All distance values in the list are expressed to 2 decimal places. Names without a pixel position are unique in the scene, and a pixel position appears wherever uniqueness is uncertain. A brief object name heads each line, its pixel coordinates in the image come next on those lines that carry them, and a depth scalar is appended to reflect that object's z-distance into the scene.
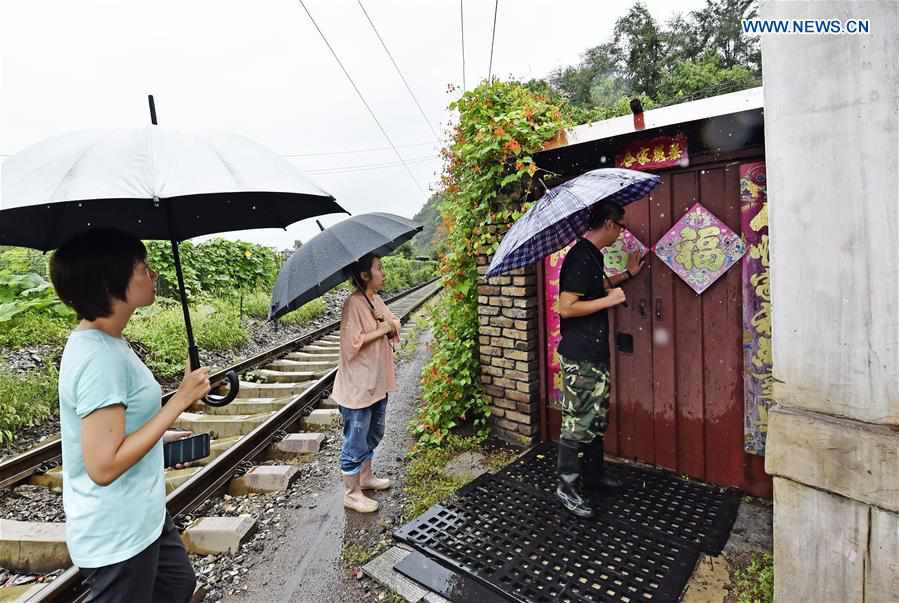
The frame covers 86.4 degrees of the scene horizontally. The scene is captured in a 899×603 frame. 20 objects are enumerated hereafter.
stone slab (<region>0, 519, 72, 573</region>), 2.81
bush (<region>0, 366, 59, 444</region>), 4.70
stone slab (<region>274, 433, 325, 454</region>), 4.34
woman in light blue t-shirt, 1.44
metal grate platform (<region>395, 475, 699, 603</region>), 2.41
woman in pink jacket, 3.11
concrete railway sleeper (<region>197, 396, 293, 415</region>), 5.31
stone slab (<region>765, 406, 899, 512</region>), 1.55
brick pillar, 4.00
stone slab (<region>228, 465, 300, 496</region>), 3.70
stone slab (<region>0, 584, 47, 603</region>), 2.43
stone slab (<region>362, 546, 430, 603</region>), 2.45
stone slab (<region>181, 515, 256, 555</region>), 2.94
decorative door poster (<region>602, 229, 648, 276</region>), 3.52
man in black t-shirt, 2.91
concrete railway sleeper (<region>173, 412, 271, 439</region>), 4.82
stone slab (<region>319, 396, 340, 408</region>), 5.50
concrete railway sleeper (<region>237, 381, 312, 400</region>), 5.94
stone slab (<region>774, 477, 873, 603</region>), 1.67
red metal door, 3.13
